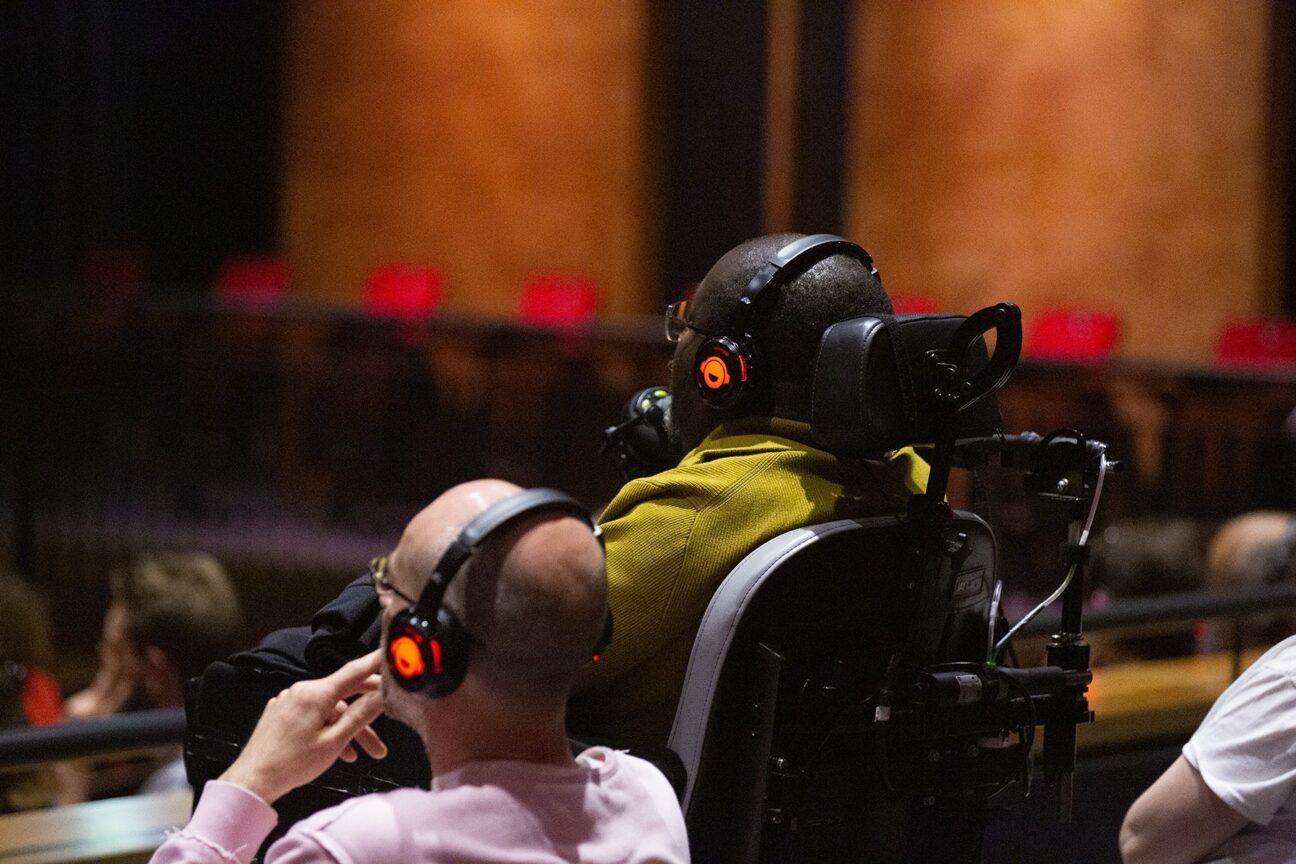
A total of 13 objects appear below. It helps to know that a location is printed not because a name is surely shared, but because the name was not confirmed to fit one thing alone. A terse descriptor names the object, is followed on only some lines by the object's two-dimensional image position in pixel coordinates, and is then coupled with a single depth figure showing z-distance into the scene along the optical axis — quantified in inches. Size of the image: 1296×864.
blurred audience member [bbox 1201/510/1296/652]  318.7
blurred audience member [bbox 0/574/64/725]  268.1
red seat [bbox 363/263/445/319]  627.8
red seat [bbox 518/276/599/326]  588.1
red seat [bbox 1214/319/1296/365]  481.1
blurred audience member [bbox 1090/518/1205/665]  331.9
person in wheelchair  150.9
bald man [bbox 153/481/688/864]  103.1
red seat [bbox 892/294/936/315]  492.2
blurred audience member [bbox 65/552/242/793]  266.5
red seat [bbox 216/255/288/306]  695.1
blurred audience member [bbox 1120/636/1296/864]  142.2
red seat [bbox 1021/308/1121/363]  496.1
